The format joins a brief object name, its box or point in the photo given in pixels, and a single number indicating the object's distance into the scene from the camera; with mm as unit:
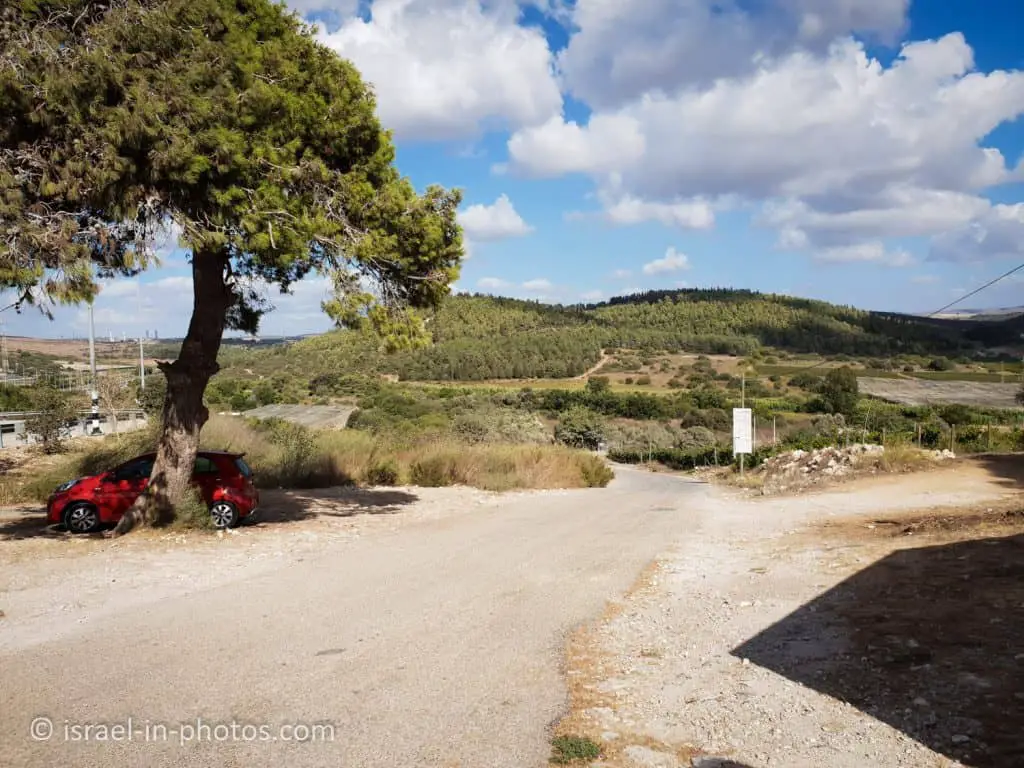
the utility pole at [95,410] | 30312
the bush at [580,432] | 57688
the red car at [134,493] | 12047
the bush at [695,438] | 56484
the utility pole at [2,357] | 43153
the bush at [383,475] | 21000
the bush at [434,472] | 21031
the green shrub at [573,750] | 4281
